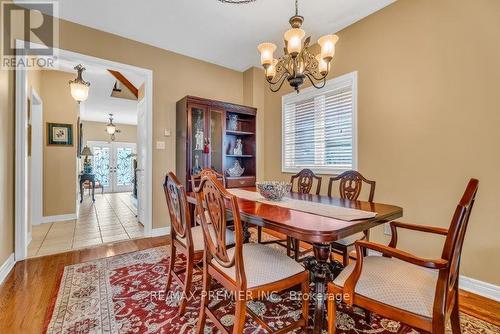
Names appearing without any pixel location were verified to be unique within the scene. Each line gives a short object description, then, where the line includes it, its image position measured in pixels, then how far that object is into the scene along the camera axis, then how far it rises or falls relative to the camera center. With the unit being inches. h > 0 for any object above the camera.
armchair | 37.1 -23.1
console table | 235.9 -15.3
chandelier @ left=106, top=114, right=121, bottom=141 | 298.2 +45.3
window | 114.7 +20.5
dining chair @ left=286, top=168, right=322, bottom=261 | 102.4 -7.9
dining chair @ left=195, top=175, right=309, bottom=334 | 45.2 -23.0
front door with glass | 342.3 -1.4
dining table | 45.1 -12.7
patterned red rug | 58.6 -41.3
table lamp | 251.8 +0.0
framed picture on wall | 164.9 +20.8
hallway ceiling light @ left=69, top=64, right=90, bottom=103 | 125.6 +41.1
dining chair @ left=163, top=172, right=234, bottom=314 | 62.9 -22.0
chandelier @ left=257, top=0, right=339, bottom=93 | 73.2 +36.7
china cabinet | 132.6 +15.1
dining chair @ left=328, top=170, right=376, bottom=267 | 74.3 -9.7
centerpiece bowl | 76.2 -8.6
